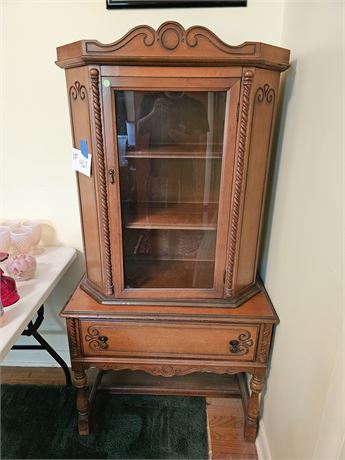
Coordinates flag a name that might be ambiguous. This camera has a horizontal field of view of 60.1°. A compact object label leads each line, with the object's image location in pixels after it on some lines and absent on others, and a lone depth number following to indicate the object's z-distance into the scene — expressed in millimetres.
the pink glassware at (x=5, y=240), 1255
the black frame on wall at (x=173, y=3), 1139
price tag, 1021
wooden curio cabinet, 897
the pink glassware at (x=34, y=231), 1346
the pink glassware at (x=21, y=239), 1281
